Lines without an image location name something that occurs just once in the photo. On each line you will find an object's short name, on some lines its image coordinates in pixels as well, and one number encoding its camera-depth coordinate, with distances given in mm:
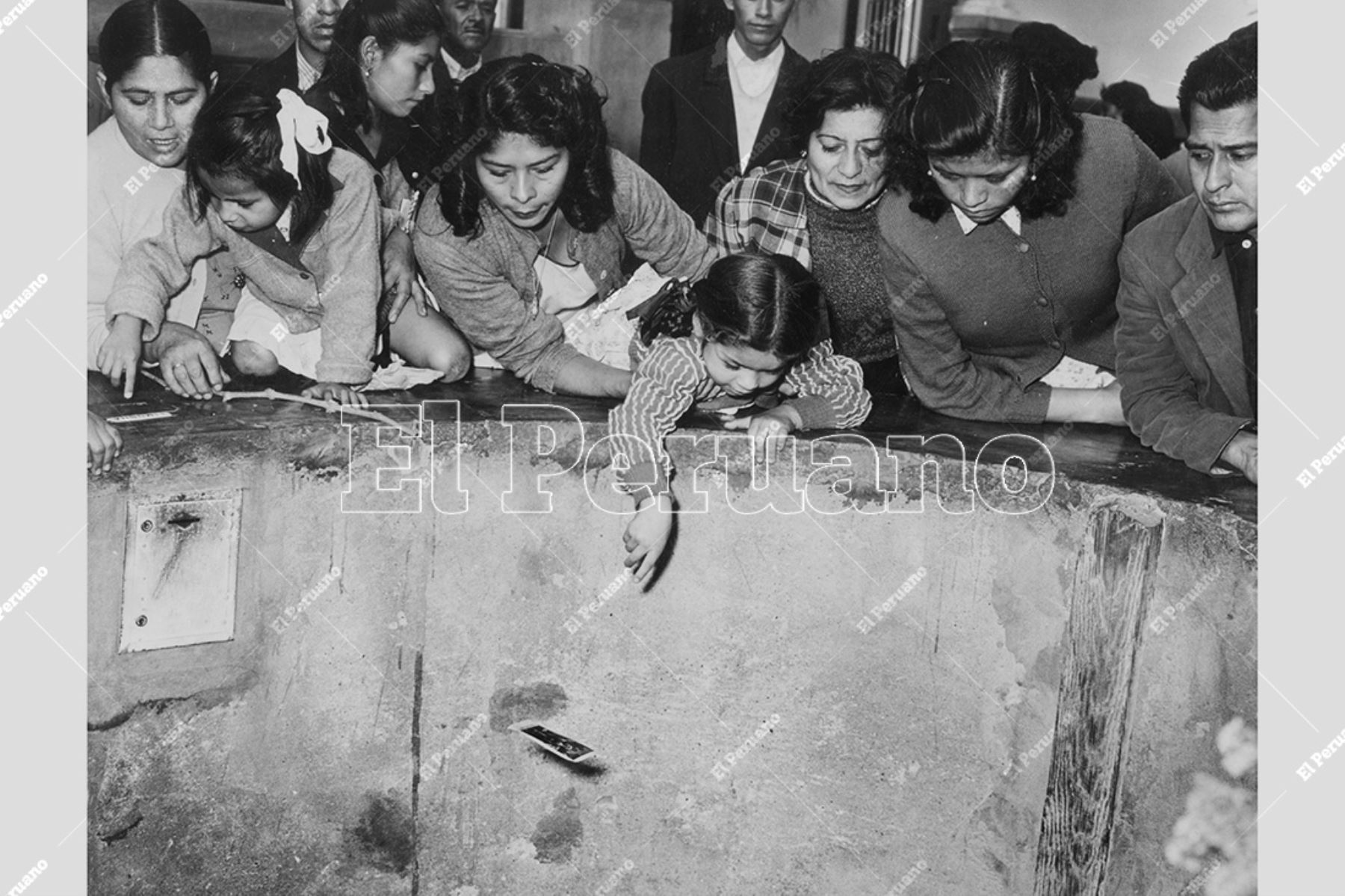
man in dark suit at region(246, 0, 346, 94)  2740
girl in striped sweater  2652
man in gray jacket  2516
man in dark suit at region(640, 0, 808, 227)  3041
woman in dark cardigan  2602
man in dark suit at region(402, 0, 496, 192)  2844
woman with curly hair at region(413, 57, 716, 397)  2768
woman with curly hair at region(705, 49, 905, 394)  2775
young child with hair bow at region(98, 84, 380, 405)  2668
